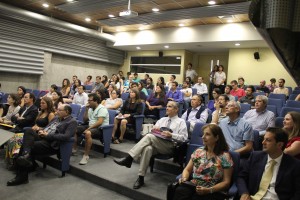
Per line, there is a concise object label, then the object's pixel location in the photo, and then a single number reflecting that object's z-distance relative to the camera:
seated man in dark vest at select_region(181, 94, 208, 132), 3.80
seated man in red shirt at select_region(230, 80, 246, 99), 5.98
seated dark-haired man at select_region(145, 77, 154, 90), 7.88
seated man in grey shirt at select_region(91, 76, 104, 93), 7.16
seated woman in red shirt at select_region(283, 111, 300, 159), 2.09
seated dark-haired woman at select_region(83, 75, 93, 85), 8.44
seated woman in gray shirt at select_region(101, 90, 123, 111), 5.23
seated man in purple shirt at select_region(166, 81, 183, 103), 5.96
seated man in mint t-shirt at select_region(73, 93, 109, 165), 3.78
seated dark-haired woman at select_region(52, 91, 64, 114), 4.64
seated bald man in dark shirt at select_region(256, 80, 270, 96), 6.64
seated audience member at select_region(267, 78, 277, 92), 7.07
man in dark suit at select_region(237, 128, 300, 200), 1.74
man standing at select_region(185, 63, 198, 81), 9.12
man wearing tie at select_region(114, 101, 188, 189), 2.87
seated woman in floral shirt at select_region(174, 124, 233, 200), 2.03
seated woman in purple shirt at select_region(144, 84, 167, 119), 5.24
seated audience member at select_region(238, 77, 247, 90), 6.75
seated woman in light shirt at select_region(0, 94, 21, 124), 4.29
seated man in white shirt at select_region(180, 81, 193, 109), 6.16
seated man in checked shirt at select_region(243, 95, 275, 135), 3.18
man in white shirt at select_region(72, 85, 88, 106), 5.71
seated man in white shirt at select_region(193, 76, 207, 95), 7.43
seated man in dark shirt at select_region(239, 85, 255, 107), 5.26
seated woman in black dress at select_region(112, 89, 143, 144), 4.36
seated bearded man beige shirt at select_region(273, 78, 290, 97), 6.10
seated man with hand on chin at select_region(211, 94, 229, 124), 3.56
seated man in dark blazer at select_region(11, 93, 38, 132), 3.82
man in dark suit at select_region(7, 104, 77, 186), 2.97
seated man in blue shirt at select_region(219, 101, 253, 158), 2.64
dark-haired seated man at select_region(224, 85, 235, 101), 5.60
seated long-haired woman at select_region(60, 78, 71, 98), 6.82
